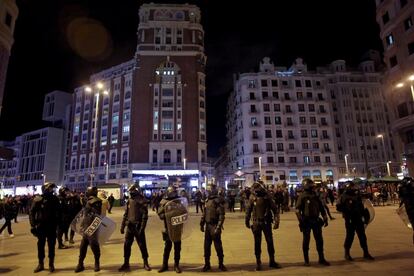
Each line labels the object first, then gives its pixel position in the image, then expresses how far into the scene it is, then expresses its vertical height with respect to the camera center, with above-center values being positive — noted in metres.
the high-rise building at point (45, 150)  93.18 +16.20
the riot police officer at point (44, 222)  7.32 -0.60
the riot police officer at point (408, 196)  8.06 -0.15
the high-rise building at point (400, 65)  33.34 +15.34
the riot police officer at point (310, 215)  7.20 -0.57
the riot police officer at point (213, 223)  6.95 -0.70
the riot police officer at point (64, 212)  11.02 -0.57
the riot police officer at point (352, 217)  7.58 -0.67
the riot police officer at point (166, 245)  6.89 -1.20
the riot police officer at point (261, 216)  7.07 -0.56
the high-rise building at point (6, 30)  39.31 +23.39
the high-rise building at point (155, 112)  61.44 +19.03
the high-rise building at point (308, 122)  67.19 +17.76
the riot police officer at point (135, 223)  7.21 -0.68
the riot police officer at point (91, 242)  7.11 -1.11
